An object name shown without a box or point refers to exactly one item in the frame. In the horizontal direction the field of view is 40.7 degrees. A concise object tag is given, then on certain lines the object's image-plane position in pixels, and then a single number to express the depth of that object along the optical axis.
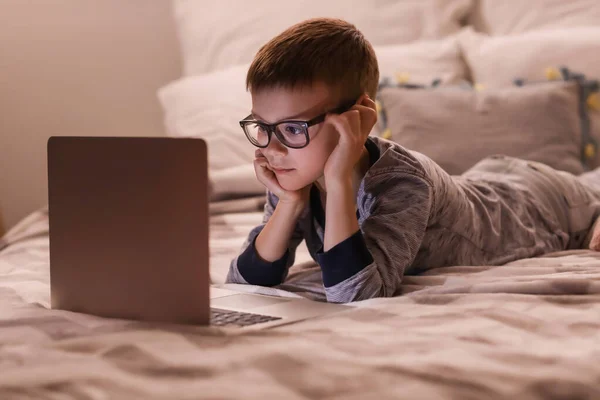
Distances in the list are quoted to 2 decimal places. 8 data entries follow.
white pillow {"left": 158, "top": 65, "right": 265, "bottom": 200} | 2.10
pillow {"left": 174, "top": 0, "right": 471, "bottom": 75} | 2.51
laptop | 0.95
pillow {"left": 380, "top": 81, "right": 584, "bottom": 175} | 2.00
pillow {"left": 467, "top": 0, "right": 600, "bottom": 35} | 2.40
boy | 1.16
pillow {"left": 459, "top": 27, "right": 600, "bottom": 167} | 2.13
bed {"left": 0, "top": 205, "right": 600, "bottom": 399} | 0.73
